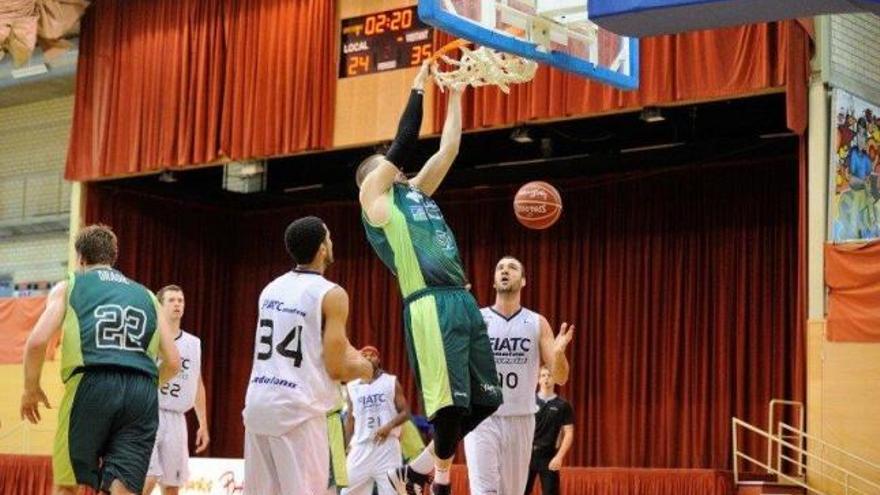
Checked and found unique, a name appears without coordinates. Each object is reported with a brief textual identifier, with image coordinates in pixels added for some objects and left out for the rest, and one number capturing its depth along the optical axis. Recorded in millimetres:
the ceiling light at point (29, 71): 25438
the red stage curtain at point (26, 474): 21219
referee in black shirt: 15156
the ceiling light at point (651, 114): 17688
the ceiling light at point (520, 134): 19250
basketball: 15852
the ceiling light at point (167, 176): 22953
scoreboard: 19234
